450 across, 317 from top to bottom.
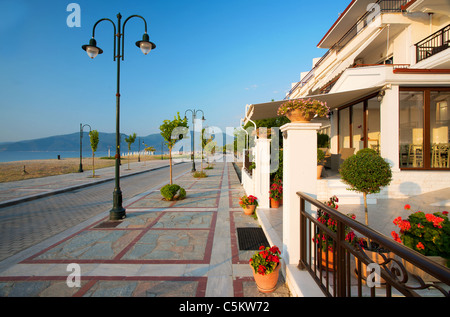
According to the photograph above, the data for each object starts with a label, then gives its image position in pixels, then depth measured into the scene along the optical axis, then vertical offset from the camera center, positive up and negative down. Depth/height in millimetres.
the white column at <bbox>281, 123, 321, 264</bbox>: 3250 -111
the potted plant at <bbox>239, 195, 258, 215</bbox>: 6973 -1403
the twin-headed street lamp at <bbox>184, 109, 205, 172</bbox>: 23908 +4137
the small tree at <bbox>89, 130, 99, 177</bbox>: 18453 +1580
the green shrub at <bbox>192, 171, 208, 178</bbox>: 17391 -1315
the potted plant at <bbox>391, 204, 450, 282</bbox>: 3289 -1166
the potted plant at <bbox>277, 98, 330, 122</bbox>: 3387 +699
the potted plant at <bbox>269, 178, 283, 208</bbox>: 7035 -1113
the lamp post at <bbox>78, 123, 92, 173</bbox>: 23673 +3205
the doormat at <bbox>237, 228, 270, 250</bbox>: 4711 -1779
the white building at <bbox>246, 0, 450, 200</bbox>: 8461 +2573
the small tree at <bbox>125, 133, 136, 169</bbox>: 29083 +2365
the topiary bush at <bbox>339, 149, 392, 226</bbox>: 5062 -359
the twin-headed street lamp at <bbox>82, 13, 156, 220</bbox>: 6695 +3028
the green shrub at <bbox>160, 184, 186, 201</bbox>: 9016 -1363
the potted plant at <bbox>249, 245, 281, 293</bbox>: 3098 -1505
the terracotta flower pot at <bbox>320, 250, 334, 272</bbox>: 3348 -1473
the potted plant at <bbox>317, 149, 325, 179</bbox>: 8812 -226
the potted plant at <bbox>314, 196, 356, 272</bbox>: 3180 -1080
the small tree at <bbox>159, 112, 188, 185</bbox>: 9703 +1117
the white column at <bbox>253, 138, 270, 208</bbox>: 7082 -421
